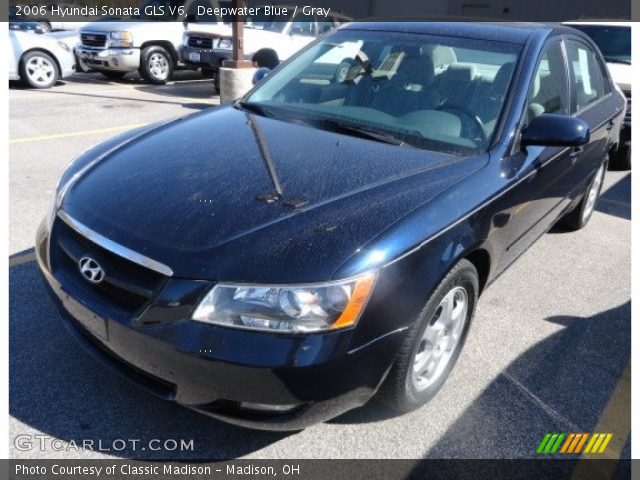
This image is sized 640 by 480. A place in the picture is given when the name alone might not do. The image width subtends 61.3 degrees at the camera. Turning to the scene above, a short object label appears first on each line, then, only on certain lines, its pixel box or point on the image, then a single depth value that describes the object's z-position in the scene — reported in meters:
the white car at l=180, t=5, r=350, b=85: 10.54
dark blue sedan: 1.88
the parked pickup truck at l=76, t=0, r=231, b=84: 10.73
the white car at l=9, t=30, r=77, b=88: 9.62
